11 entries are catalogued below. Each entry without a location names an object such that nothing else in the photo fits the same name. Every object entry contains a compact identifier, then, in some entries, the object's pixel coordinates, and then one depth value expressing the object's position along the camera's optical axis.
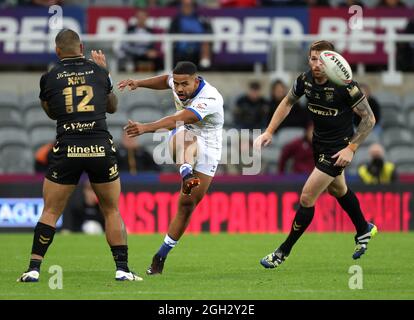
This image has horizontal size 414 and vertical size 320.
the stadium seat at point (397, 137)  22.70
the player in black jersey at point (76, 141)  11.65
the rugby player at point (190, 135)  12.32
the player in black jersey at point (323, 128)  12.86
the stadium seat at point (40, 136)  22.25
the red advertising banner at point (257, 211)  20.06
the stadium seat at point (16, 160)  21.84
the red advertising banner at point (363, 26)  22.78
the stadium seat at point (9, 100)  22.86
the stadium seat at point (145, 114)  22.28
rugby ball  12.65
